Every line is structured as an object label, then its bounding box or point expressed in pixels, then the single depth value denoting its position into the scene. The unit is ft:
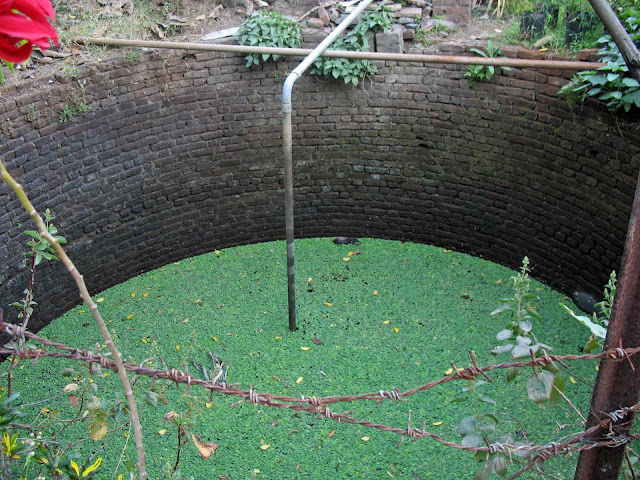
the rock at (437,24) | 16.69
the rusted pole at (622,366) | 5.28
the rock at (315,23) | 16.63
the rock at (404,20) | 16.72
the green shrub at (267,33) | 15.74
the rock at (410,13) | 16.84
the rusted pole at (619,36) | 7.41
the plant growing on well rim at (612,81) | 13.14
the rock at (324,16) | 16.79
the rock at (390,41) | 16.07
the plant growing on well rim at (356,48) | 15.97
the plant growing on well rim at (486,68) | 15.46
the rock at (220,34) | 16.44
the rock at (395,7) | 16.34
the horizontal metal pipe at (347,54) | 14.03
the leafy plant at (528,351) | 5.75
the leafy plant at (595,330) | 6.21
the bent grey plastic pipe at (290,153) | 12.25
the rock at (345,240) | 18.10
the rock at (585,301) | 15.03
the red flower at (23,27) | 3.13
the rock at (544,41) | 15.21
